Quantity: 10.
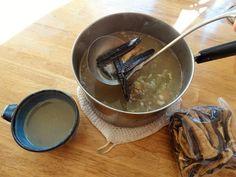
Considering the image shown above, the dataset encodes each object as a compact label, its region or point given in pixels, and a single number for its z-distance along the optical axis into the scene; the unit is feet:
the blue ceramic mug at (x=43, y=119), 1.50
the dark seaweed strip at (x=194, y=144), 1.47
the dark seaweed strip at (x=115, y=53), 1.74
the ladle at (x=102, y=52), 1.69
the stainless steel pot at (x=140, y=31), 1.44
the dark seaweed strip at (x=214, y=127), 1.49
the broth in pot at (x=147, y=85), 1.65
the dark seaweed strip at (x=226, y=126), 1.51
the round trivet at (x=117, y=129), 1.66
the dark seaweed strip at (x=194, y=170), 1.51
